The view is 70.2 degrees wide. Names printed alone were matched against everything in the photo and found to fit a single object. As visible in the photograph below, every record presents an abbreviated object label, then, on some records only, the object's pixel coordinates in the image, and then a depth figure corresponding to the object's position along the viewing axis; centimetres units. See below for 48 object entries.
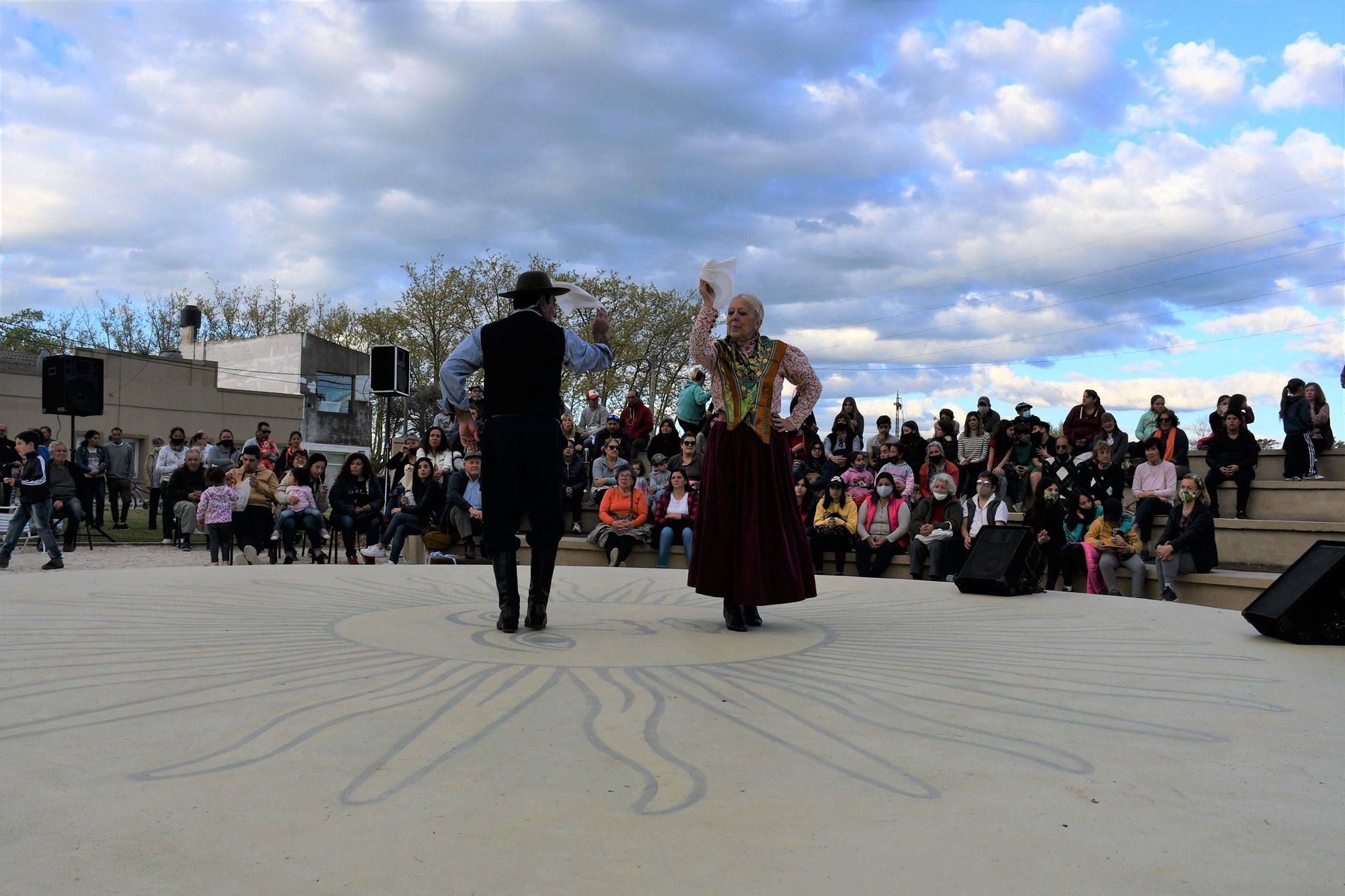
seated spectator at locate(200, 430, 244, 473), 1378
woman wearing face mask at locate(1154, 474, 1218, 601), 774
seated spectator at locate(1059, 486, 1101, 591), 844
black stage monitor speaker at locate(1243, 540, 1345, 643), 443
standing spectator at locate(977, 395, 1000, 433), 1219
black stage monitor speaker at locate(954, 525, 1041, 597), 612
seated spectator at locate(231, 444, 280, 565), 1034
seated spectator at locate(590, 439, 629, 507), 1160
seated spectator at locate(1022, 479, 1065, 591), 871
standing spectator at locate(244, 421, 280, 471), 1334
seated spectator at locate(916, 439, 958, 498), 1029
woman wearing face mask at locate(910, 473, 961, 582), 891
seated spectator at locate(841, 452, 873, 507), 1030
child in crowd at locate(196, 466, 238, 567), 1024
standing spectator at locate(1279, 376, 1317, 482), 1130
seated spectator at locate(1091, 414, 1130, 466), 1039
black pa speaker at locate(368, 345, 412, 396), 1400
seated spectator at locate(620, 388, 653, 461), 1334
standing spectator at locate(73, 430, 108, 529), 1412
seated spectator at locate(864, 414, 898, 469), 1201
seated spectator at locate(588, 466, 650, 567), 1017
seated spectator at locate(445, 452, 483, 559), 1025
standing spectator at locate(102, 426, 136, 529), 1536
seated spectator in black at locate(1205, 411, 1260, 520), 1055
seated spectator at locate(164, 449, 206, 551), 1276
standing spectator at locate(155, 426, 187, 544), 1438
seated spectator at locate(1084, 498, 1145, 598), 811
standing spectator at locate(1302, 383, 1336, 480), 1166
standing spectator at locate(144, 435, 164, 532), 1517
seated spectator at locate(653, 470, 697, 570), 1005
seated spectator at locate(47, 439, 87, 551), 1122
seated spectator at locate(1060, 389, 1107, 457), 1120
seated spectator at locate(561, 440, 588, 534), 1171
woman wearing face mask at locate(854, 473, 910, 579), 952
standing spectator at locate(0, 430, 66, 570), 971
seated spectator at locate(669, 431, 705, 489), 1105
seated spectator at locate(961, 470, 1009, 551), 910
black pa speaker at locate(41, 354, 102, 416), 1353
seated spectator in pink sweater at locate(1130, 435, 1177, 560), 905
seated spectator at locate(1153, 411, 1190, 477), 1067
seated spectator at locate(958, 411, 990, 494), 1117
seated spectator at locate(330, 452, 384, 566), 1063
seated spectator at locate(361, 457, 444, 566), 1049
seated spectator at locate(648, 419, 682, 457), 1266
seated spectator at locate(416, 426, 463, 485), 1134
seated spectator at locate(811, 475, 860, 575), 977
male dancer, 440
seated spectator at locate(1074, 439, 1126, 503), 1007
